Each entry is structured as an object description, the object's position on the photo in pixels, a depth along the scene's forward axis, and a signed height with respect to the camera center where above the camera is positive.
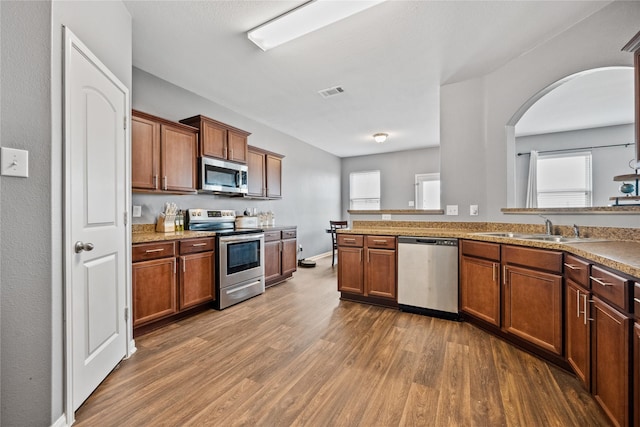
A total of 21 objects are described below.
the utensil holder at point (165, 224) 3.07 -0.13
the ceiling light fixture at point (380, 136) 5.53 +1.53
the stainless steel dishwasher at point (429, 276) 2.79 -0.67
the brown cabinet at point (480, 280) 2.37 -0.63
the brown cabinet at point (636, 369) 1.13 -0.66
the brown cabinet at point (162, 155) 2.70 +0.62
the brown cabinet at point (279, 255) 4.01 -0.66
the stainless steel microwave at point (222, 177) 3.36 +0.47
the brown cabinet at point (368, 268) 3.10 -0.65
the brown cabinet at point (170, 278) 2.40 -0.64
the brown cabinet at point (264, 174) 4.32 +0.65
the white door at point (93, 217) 1.46 -0.03
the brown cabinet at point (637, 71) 1.69 +0.87
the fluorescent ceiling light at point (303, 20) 2.01 +1.53
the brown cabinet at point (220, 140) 3.35 +0.96
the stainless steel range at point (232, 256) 3.13 -0.54
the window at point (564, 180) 5.23 +0.64
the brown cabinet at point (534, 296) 1.90 -0.63
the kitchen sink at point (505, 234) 2.57 -0.21
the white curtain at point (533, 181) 5.59 +0.63
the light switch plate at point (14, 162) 1.18 +0.22
